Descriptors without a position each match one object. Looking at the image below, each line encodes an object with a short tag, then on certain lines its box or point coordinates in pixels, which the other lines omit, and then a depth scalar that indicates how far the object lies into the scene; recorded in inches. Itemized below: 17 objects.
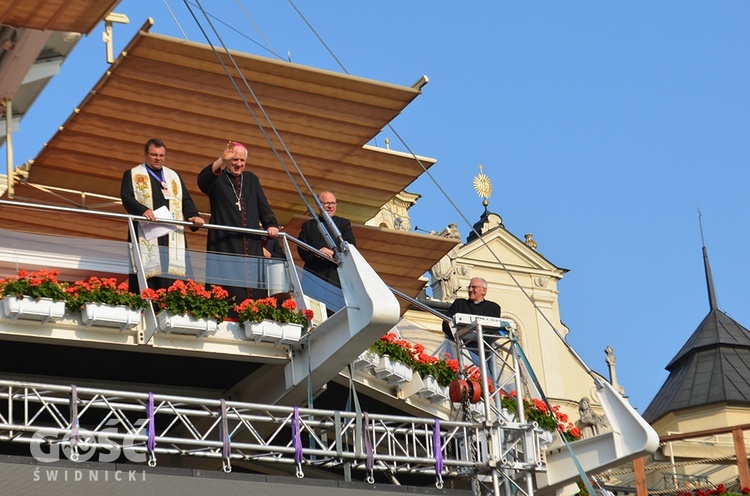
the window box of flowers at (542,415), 673.0
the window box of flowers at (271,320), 610.5
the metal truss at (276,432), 542.0
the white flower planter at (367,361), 654.5
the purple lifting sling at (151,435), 545.5
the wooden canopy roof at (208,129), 745.6
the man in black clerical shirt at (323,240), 632.7
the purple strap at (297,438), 569.9
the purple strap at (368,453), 580.1
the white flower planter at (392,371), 661.9
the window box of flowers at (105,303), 591.2
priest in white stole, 605.9
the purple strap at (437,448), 596.7
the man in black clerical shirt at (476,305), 669.3
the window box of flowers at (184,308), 596.1
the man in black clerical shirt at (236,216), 614.2
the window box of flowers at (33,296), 580.7
